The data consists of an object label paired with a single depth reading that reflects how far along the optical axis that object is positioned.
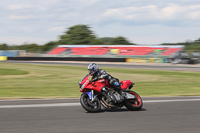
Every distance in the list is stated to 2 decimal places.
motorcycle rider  15.23
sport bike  15.04
